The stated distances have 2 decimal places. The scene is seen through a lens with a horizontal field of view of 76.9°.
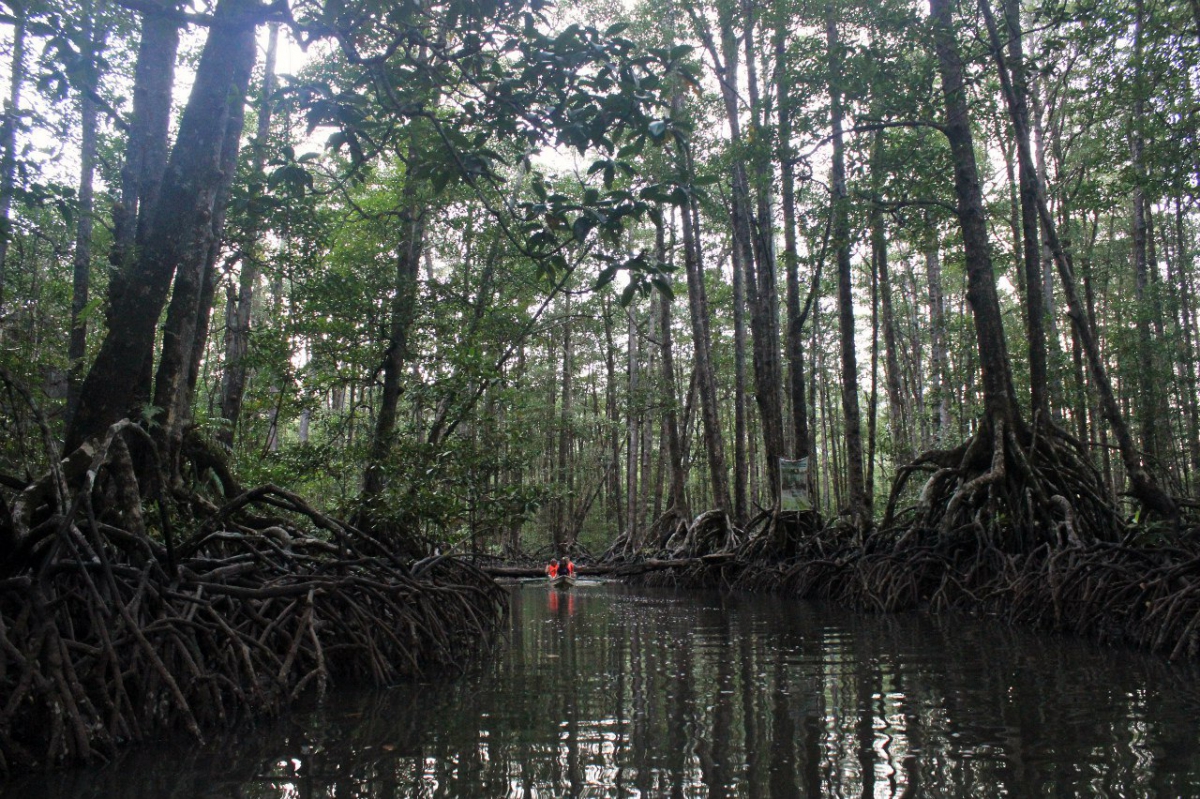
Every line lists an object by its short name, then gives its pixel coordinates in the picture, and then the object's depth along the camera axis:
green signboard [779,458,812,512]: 11.77
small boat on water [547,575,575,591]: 14.95
